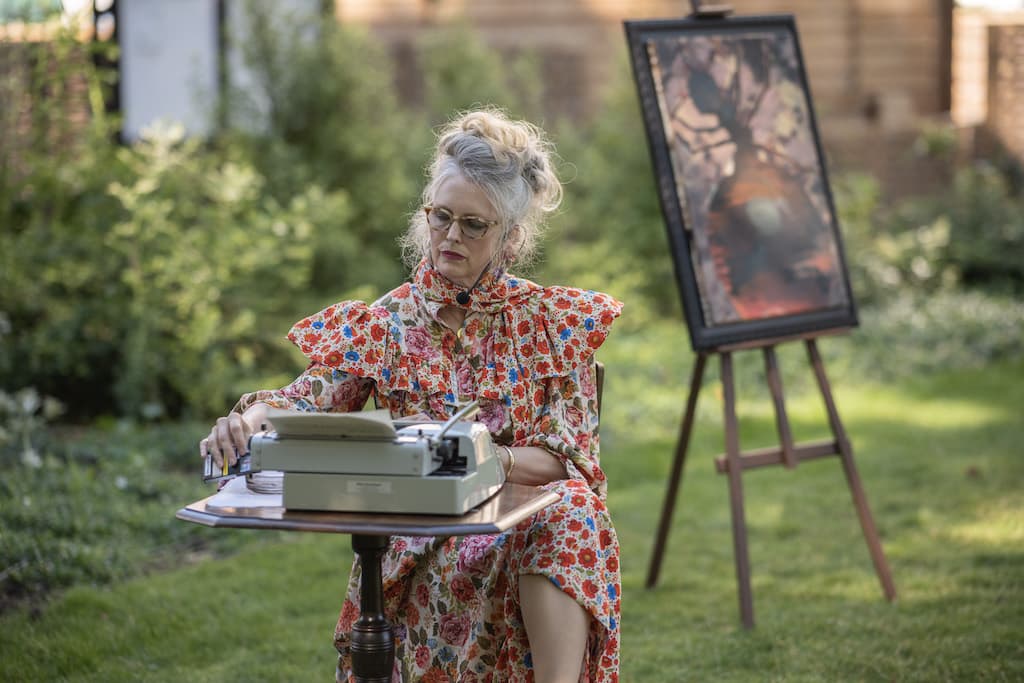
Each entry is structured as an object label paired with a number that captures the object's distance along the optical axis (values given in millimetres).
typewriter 4133
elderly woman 4840
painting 7621
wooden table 4012
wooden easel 7570
